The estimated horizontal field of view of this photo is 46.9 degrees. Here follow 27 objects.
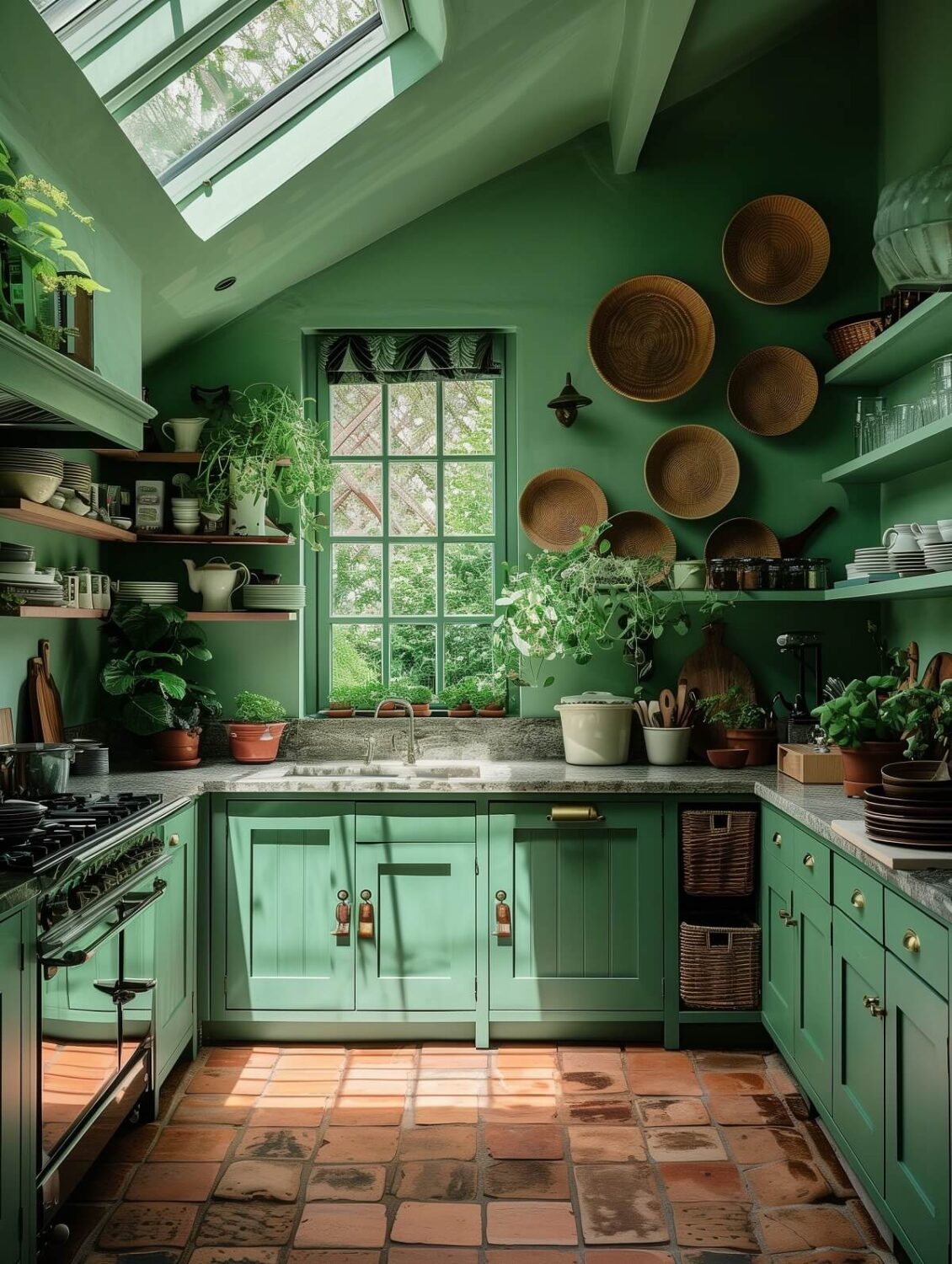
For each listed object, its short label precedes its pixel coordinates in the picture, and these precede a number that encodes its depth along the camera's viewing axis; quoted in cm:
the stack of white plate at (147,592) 418
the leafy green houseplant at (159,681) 393
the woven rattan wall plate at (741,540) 434
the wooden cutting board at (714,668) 436
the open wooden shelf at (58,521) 315
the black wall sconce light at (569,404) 425
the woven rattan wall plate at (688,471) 434
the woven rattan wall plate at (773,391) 430
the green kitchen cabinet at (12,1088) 200
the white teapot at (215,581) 427
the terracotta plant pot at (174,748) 402
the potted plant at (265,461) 420
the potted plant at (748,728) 409
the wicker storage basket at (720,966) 362
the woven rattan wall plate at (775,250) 425
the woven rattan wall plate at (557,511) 439
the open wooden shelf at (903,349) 322
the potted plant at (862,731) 311
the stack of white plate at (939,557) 309
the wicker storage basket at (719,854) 364
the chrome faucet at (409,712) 406
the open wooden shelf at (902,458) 320
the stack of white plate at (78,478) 358
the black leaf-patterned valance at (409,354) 448
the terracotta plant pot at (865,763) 313
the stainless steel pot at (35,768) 298
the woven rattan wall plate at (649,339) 430
